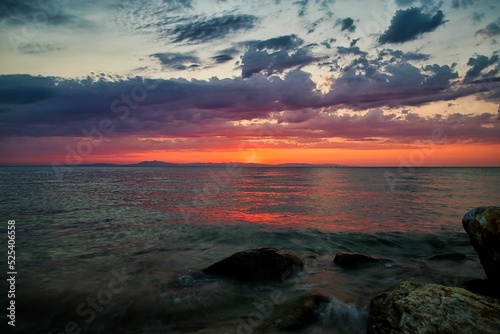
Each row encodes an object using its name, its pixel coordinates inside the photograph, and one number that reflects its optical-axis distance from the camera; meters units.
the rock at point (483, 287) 6.83
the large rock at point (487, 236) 6.70
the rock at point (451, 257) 12.23
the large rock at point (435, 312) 4.73
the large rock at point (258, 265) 10.18
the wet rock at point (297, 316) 6.89
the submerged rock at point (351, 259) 11.63
